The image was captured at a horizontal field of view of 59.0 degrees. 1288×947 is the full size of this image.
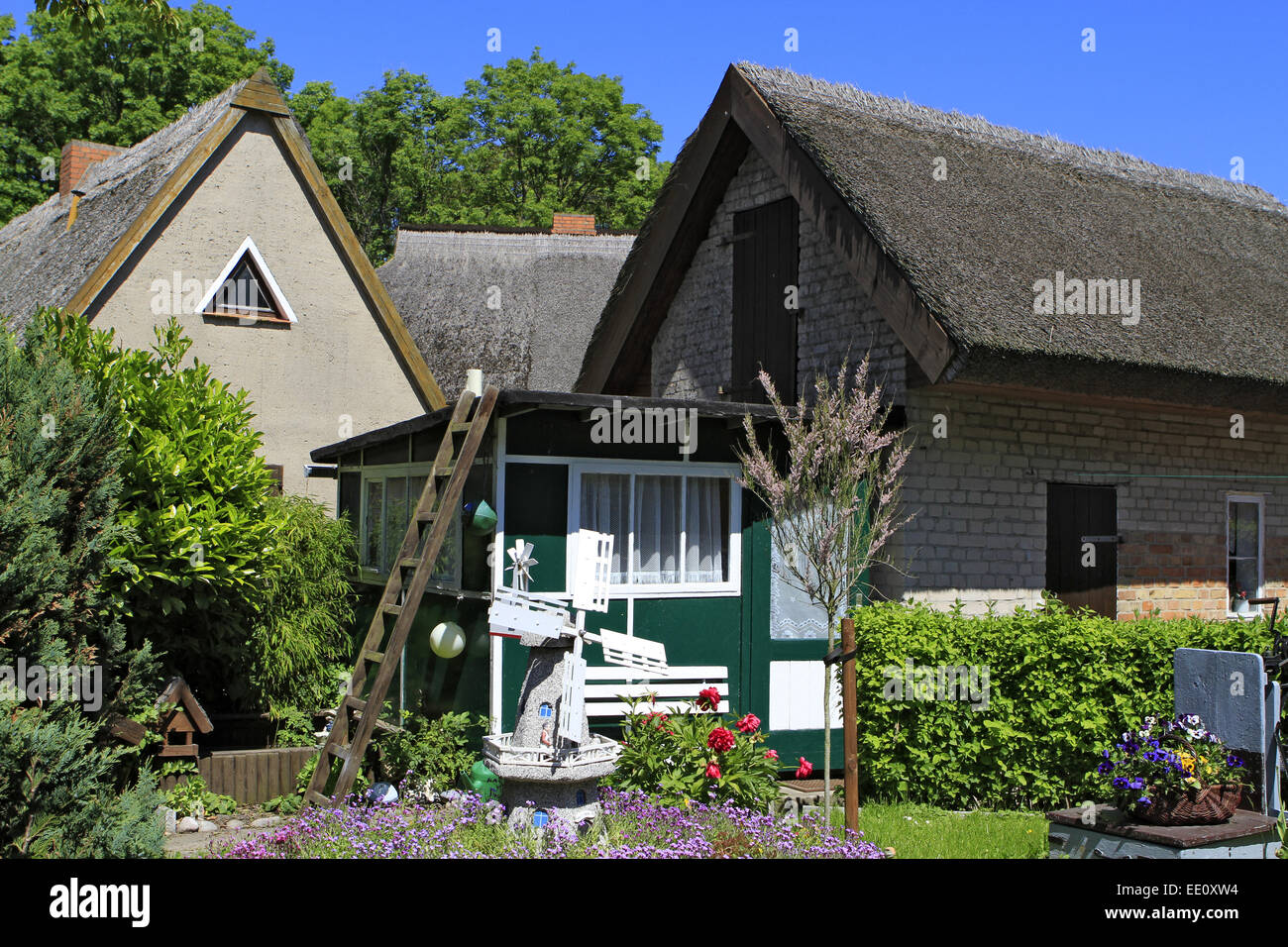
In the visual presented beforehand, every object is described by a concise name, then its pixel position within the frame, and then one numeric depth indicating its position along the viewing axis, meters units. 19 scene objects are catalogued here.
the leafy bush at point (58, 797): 5.29
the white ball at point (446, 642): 8.41
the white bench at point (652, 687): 8.43
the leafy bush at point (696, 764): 6.51
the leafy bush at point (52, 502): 5.53
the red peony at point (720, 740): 6.61
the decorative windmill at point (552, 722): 6.22
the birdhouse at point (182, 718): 8.08
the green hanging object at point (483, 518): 8.16
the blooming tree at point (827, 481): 7.34
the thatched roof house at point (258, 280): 13.76
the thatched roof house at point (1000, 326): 9.74
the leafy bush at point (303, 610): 9.60
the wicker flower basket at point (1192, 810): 5.73
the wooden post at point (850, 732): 6.18
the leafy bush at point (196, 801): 7.95
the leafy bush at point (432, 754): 8.08
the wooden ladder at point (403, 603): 7.29
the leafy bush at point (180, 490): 7.81
